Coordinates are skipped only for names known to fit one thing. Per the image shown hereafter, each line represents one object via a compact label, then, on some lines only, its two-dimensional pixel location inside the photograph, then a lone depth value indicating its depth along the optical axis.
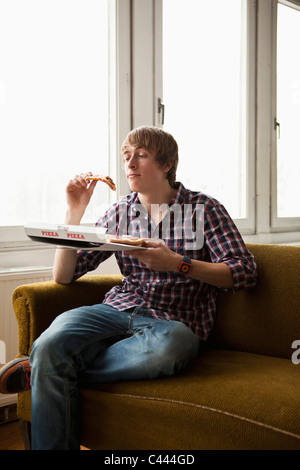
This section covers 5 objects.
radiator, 1.88
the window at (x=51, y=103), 2.12
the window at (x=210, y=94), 2.79
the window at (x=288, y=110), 3.43
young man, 1.26
